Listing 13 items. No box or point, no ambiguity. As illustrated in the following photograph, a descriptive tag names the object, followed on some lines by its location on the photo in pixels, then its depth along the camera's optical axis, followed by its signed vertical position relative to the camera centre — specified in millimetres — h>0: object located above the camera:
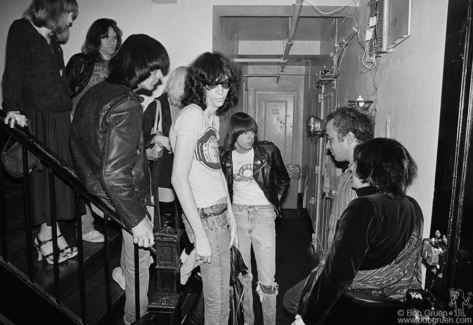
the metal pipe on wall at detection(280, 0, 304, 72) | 3068 +989
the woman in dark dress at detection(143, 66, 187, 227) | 2289 -74
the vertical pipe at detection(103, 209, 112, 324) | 1582 -673
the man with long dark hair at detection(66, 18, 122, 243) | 2367 +411
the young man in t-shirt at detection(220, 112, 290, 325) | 2604 -573
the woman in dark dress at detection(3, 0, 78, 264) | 1858 +159
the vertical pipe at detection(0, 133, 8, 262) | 1626 -463
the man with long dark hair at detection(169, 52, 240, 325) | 1562 -260
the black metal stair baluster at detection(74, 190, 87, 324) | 1567 -594
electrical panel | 1864 +575
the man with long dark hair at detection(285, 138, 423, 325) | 1334 -477
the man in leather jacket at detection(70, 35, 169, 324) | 1448 -72
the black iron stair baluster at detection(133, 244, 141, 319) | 1582 -735
